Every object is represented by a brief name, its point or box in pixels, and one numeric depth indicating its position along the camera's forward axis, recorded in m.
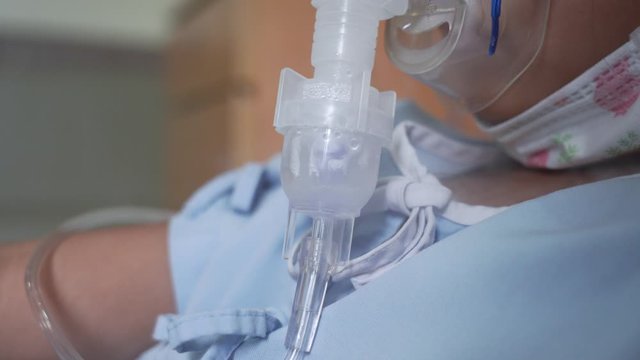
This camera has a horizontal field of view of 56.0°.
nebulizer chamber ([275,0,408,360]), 0.39
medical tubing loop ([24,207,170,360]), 0.55
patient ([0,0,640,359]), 0.50
